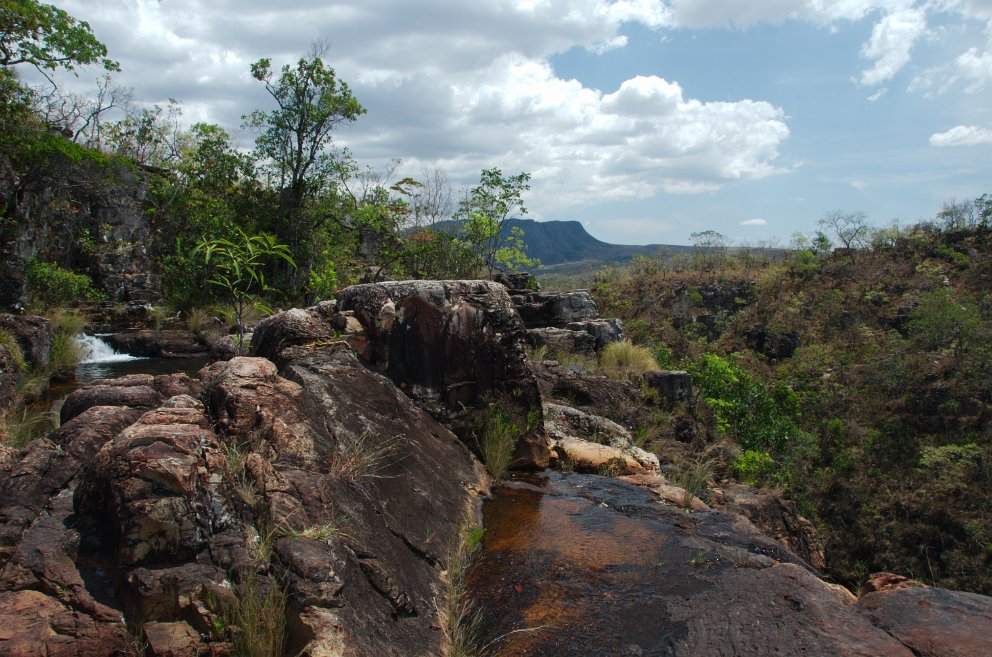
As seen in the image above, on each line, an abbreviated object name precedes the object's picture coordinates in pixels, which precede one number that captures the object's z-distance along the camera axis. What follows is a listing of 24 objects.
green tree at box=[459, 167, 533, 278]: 19.78
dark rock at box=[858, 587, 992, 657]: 2.89
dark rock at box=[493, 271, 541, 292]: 20.05
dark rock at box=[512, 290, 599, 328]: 16.77
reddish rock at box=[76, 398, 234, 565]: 2.49
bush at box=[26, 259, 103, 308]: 15.34
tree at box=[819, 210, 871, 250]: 29.97
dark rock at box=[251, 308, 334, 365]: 4.76
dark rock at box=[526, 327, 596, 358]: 14.65
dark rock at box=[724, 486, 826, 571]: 5.89
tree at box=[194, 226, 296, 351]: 5.14
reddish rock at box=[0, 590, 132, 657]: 2.09
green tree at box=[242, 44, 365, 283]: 17.97
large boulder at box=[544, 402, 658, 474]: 6.41
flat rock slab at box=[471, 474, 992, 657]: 3.06
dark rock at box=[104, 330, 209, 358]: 14.61
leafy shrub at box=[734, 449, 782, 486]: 9.62
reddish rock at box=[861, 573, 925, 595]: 3.77
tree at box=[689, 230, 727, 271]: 35.13
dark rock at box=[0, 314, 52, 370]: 10.23
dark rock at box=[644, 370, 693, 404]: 10.78
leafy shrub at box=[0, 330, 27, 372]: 9.15
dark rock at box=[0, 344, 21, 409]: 6.16
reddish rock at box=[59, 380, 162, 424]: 4.51
